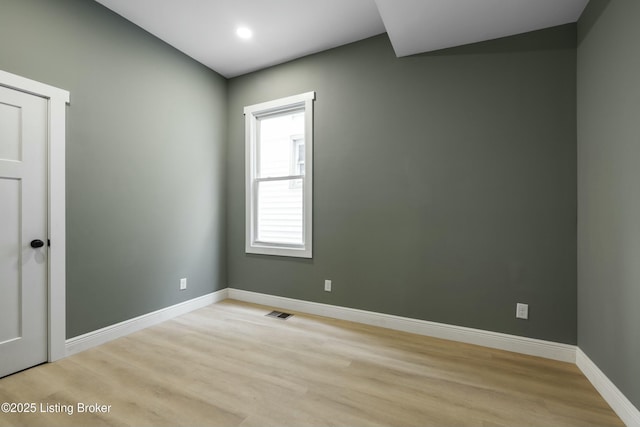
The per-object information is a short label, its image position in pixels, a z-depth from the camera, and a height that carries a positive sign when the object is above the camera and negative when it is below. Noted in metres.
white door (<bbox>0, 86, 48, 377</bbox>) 1.95 -0.14
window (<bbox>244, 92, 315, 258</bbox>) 3.27 +0.45
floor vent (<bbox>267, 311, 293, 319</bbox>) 3.15 -1.18
